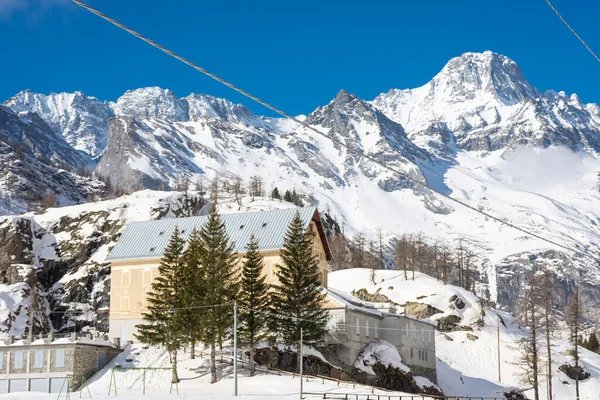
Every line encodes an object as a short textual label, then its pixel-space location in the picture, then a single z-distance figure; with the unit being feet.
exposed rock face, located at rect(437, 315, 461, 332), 416.87
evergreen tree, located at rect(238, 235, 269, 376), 244.63
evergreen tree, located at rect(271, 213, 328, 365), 252.83
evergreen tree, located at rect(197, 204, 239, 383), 239.91
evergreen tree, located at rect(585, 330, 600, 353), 474.49
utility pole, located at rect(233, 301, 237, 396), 203.60
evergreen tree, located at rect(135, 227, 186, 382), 245.45
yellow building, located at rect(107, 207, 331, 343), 300.61
